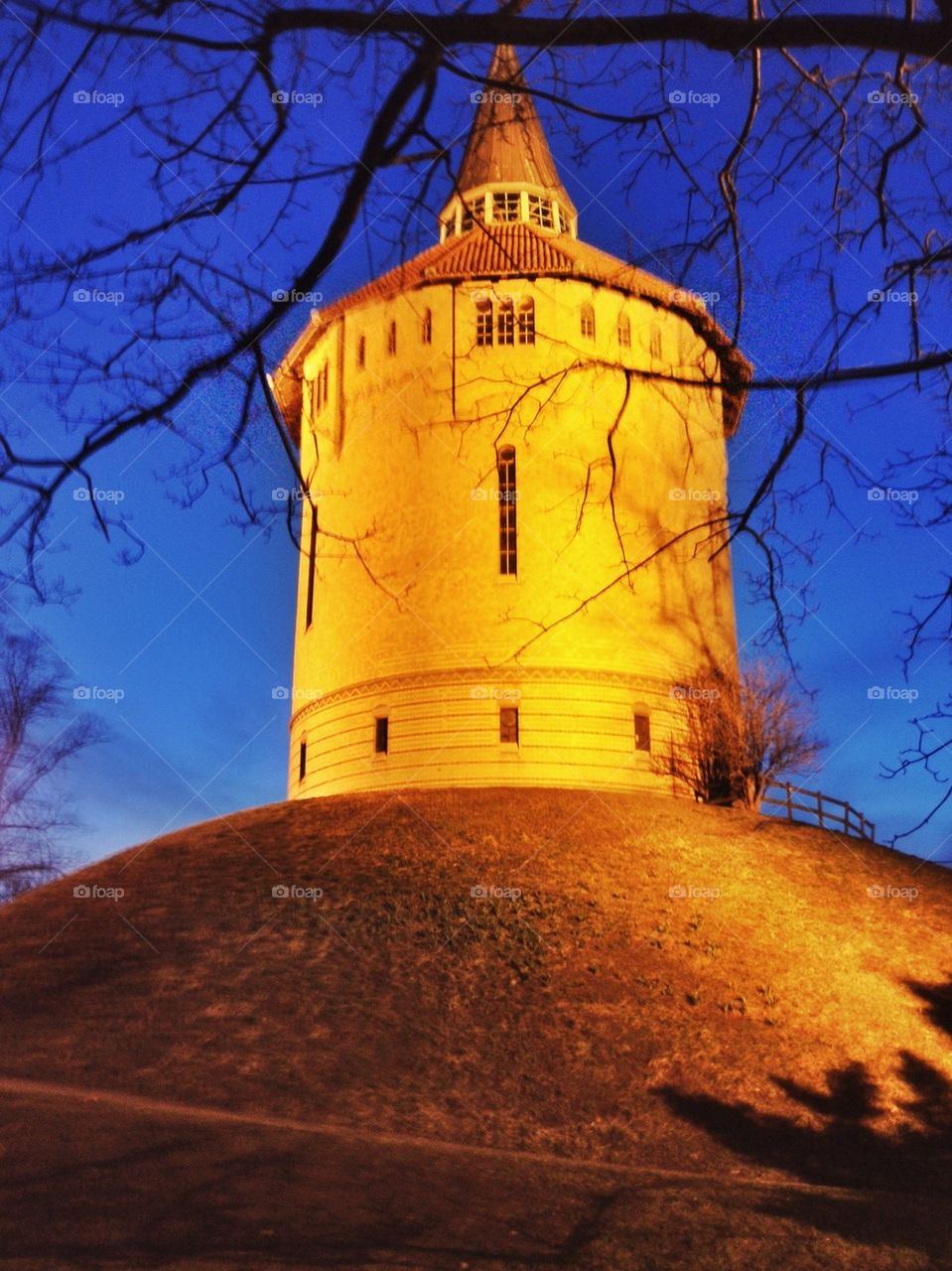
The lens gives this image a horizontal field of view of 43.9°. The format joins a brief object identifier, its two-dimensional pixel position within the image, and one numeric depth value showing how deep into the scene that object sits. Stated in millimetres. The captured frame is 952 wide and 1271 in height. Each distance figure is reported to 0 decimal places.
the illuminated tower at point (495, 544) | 30797
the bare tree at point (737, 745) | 28766
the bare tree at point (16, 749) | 30297
